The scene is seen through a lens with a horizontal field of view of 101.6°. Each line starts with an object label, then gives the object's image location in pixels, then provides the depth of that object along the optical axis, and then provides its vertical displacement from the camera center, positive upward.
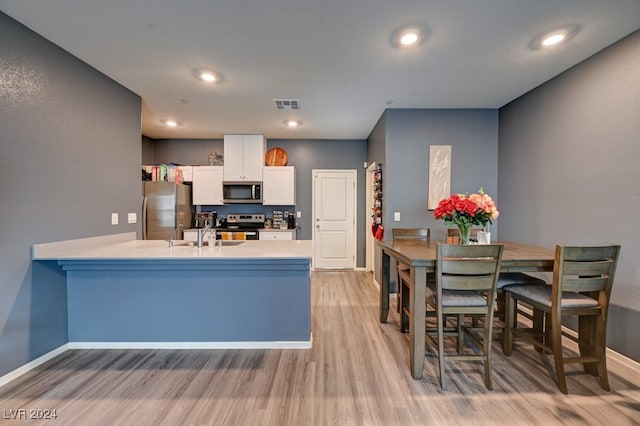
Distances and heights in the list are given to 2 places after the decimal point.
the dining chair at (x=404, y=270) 2.55 -0.58
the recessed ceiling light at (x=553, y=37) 1.98 +1.38
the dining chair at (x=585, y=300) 1.76 -0.62
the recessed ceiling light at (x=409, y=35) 1.94 +1.36
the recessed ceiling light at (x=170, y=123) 3.99 +1.36
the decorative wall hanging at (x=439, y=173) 3.53 +0.51
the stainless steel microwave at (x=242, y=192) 4.66 +0.33
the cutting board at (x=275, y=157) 4.88 +1.00
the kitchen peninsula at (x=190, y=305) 2.29 -0.84
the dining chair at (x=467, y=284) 1.77 -0.50
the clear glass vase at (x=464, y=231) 2.27 -0.18
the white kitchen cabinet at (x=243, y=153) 4.64 +1.02
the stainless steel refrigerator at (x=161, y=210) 3.54 +0.00
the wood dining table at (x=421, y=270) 1.89 -0.44
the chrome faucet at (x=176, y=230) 3.79 -0.29
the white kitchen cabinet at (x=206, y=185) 4.62 +0.45
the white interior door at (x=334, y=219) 5.13 -0.17
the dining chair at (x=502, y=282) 2.27 -0.62
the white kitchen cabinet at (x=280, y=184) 4.70 +0.48
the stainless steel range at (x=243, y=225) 4.56 -0.28
